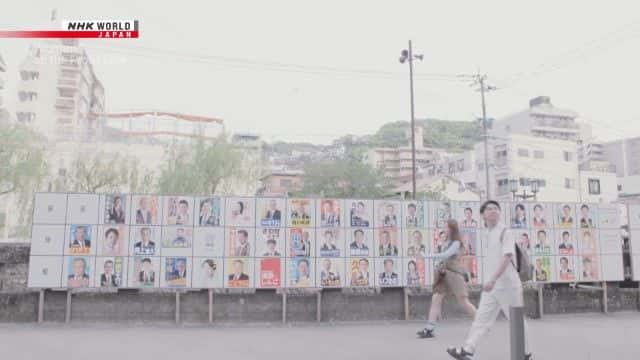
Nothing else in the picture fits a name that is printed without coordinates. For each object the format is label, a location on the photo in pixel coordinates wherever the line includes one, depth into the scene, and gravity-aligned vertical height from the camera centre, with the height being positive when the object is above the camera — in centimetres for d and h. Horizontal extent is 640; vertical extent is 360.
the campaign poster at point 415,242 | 944 -10
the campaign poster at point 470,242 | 960 -10
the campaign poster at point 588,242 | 1006 -11
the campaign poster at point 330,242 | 920 -10
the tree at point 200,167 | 3566 +478
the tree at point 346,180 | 4356 +464
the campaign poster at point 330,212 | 930 +41
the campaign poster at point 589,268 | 998 -58
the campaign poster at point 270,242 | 905 -10
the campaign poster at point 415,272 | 936 -62
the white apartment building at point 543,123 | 7700 +1709
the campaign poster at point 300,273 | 904 -62
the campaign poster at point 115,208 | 879 +45
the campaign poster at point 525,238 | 982 -3
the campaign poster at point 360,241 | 929 -8
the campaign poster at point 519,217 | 987 +35
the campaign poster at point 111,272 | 859 -57
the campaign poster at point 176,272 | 875 -58
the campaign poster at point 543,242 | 984 -10
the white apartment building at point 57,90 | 6531 +1869
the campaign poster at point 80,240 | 861 -7
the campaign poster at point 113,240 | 870 -7
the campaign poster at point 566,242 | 995 -10
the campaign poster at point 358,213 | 939 +40
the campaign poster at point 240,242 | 898 -10
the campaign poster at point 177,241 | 885 -8
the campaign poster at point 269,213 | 912 +39
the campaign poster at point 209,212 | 900 +40
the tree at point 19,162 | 3192 +443
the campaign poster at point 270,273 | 897 -61
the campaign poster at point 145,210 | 884 +42
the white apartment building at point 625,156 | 8481 +1302
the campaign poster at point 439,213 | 960 +41
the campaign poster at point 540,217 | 994 +35
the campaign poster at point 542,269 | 970 -59
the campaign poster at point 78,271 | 851 -56
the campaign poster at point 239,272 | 888 -60
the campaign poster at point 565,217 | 1005 +36
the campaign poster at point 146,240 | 877 -7
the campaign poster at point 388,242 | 937 -10
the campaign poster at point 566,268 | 986 -58
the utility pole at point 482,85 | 3859 +1082
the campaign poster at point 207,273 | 882 -60
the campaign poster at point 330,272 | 910 -61
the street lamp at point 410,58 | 2717 +907
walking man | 583 -58
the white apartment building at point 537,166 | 5869 +774
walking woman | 782 -57
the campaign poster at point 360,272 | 921 -61
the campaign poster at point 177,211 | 895 +41
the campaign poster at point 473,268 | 953 -56
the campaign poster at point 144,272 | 867 -58
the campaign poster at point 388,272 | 928 -62
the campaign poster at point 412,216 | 952 +35
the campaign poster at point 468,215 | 971 +38
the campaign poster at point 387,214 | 947 +39
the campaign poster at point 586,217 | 1016 +36
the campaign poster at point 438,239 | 950 -5
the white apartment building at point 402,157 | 8638 +1367
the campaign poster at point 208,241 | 891 -8
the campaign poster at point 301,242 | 912 -10
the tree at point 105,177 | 3475 +384
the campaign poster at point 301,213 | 921 +39
